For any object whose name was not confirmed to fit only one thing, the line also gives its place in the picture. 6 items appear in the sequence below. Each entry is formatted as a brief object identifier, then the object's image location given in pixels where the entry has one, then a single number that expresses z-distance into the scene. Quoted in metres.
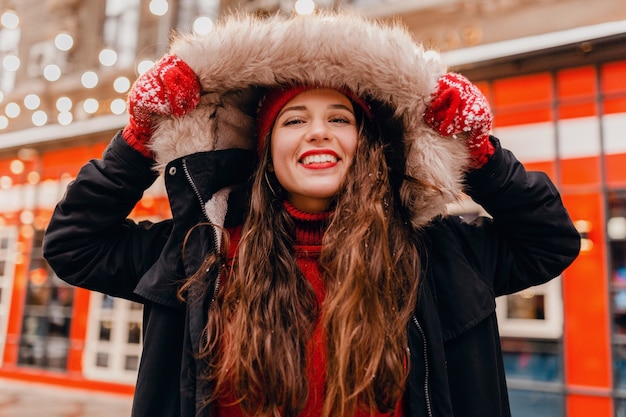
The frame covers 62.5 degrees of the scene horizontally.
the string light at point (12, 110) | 9.65
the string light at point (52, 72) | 9.20
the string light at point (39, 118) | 9.22
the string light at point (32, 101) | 9.34
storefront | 4.76
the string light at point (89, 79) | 8.65
